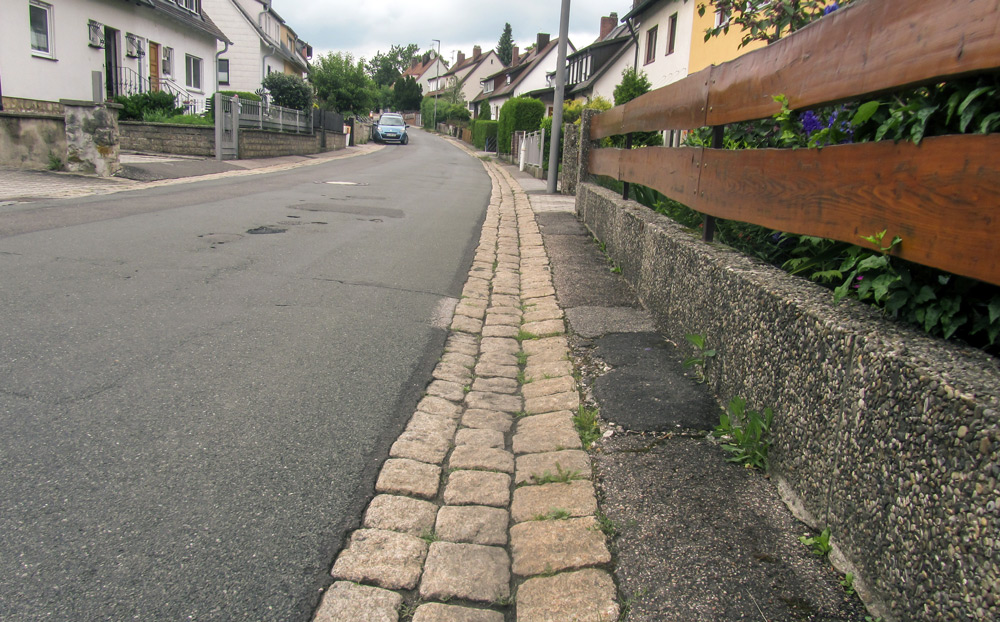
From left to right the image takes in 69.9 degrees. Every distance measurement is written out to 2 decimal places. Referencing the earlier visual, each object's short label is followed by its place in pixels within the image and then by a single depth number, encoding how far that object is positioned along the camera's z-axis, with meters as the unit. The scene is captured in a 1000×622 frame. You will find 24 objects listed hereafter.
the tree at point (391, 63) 139.38
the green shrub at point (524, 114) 29.94
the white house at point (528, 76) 62.59
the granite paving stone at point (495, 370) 4.25
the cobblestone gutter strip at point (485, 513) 2.12
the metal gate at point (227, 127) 20.08
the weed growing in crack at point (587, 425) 3.19
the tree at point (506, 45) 120.44
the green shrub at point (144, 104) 22.17
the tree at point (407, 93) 107.56
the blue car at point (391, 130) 47.11
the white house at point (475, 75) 103.04
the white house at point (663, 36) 24.12
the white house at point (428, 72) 128.25
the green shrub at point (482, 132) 45.65
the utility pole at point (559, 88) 15.15
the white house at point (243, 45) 40.31
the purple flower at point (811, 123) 3.15
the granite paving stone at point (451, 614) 2.06
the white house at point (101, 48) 18.55
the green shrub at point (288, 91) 31.34
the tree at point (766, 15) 4.96
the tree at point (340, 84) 46.59
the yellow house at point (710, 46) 19.45
